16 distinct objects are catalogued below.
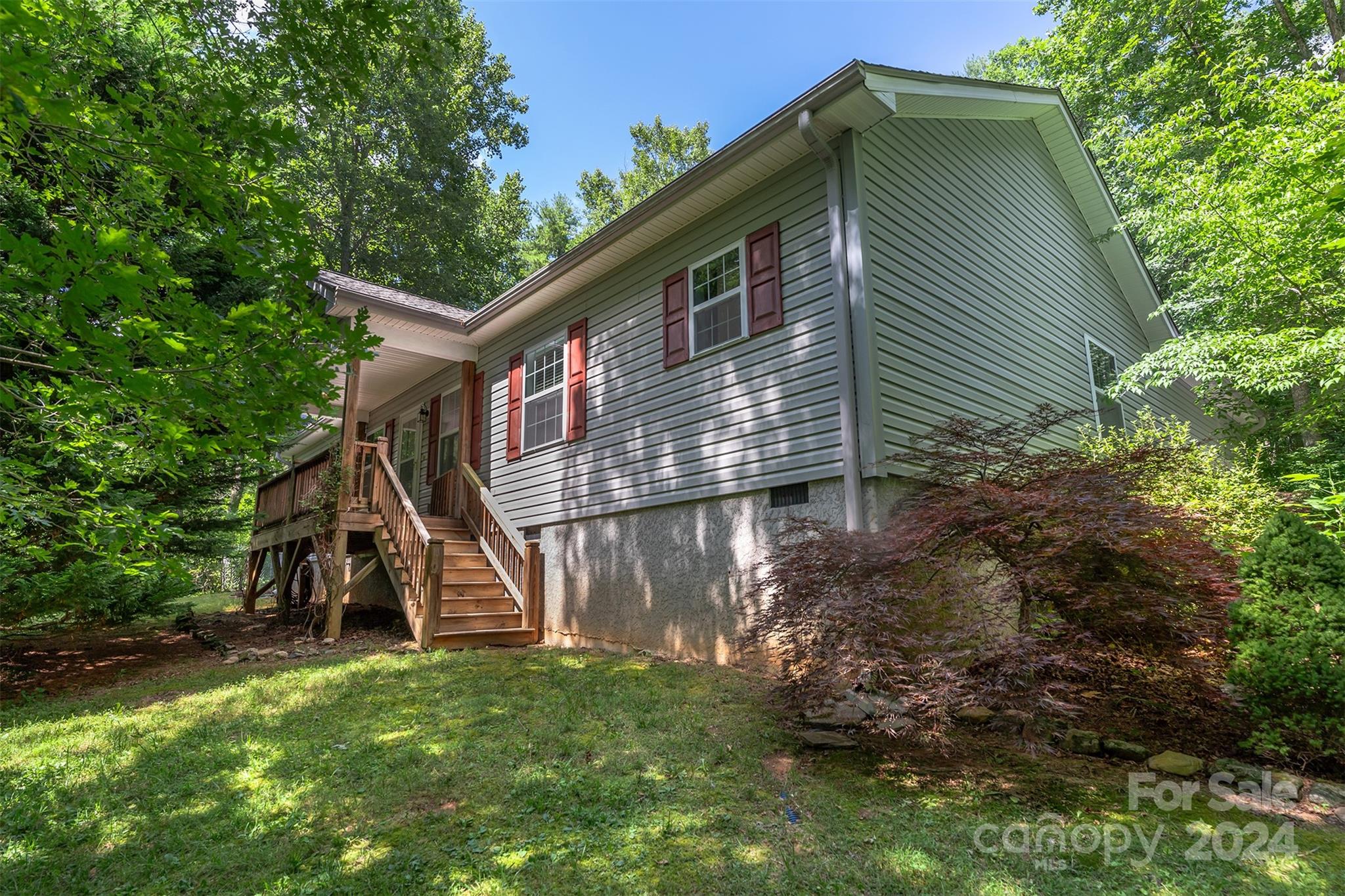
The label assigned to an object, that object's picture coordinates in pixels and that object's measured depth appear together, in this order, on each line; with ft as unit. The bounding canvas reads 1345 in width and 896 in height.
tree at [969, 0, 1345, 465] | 26.07
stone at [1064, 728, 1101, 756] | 13.70
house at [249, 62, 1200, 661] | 19.70
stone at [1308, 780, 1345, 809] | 10.80
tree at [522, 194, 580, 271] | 100.27
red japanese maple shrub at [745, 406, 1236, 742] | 12.04
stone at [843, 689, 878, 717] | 12.79
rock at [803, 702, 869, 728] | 13.97
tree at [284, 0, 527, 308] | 73.77
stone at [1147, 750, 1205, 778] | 12.16
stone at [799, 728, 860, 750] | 13.75
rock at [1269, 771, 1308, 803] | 11.16
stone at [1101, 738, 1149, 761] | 13.15
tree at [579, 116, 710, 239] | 94.22
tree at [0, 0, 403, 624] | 8.00
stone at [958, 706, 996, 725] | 13.46
